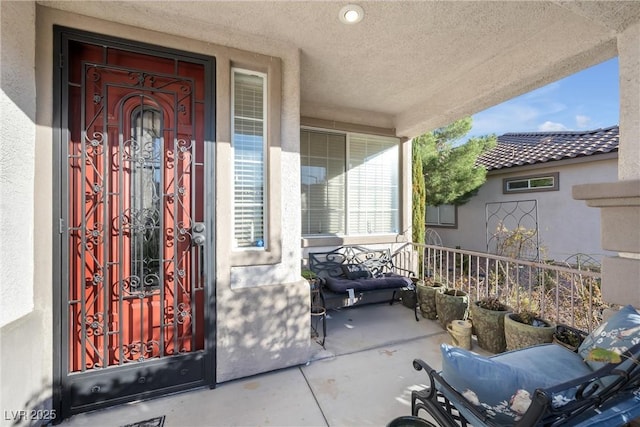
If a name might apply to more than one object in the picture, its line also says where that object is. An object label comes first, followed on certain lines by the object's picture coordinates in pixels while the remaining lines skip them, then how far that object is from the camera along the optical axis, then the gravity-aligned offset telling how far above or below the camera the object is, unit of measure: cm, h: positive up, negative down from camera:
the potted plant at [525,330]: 229 -101
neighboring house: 553 +52
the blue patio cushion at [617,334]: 135 -64
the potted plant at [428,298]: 354 -111
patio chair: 106 -76
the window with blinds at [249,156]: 237 +53
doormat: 181 -140
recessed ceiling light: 202 +155
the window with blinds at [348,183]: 412 +51
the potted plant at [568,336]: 215 -101
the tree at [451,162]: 684 +135
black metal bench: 328 -84
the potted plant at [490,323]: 267 -110
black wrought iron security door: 196 -8
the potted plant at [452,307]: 315 -109
